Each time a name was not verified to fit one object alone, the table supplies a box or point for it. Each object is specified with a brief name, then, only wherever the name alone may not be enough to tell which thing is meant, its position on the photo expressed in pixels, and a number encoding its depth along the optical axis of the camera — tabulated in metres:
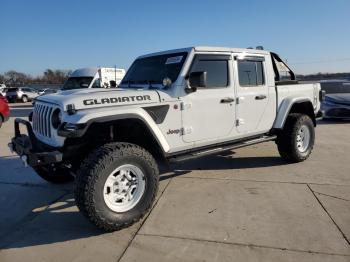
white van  15.73
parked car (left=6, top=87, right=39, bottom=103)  31.07
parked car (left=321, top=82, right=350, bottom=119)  11.65
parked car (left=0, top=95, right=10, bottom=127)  11.50
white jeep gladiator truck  3.67
